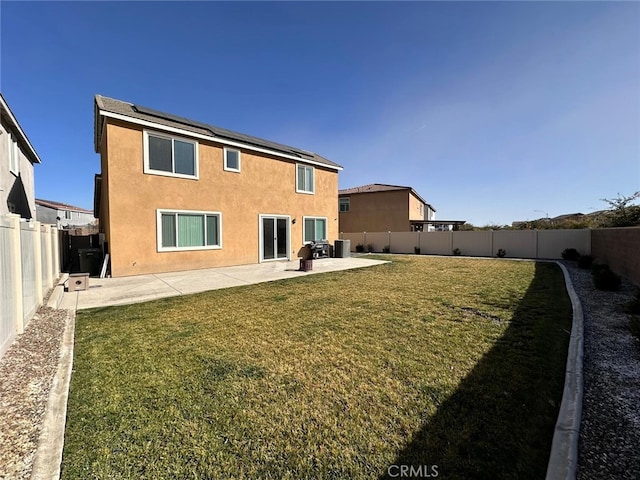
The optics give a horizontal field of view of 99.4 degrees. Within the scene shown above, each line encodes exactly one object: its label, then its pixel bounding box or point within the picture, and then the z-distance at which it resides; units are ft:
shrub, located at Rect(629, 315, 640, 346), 13.30
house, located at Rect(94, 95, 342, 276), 33.60
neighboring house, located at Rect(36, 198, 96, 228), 95.96
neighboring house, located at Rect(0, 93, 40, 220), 35.37
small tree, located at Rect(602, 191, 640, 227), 38.81
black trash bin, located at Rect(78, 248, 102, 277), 35.06
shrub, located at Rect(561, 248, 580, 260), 51.92
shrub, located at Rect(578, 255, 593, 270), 42.47
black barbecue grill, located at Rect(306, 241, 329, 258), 55.47
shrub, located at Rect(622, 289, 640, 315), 17.95
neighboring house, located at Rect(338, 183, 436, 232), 88.94
